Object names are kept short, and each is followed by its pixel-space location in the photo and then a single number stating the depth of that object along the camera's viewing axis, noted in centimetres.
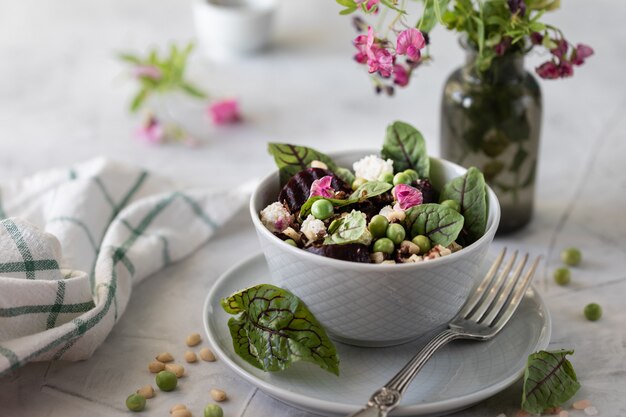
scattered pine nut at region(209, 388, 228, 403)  69
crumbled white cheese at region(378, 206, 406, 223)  70
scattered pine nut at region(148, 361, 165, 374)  72
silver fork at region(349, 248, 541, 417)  65
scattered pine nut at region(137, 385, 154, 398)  70
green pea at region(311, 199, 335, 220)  70
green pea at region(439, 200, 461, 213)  71
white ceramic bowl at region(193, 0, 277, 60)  114
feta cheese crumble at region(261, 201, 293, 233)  71
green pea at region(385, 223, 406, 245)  69
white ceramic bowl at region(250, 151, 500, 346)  66
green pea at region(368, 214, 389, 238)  69
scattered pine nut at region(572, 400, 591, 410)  68
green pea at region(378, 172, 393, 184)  73
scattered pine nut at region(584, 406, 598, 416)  68
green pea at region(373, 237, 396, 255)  68
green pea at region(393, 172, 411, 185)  73
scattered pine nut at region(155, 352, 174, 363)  73
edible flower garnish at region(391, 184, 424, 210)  71
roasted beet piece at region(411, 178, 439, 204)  73
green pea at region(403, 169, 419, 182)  73
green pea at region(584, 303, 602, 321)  75
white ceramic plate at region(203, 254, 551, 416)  66
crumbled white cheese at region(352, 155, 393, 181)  74
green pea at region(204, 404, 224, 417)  67
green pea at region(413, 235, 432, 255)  69
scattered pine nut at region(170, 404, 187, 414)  68
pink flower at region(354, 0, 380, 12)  70
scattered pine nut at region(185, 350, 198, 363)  73
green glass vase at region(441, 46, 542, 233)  82
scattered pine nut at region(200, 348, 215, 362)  73
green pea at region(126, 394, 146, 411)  68
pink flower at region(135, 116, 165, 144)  101
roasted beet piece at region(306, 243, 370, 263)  67
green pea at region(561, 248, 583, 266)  82
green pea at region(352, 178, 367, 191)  74
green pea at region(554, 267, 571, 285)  79
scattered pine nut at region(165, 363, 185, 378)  71
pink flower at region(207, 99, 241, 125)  103
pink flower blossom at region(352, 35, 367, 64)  73
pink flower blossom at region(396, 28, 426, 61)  71
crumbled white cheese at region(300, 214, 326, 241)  69
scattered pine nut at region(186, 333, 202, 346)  74
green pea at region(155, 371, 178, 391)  70
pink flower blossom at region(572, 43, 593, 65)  79
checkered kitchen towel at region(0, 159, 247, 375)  70
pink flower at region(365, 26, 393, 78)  71
